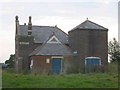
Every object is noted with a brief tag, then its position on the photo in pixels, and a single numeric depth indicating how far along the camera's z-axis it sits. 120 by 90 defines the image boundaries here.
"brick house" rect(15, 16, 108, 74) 47.72
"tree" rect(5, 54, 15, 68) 68.91
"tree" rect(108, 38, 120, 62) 69.49
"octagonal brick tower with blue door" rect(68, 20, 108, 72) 48.88
